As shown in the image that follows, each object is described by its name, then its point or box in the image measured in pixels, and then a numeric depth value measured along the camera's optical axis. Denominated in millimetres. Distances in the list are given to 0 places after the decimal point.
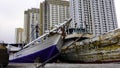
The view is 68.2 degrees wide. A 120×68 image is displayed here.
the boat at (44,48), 8426
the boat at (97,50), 6499
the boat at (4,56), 4456
